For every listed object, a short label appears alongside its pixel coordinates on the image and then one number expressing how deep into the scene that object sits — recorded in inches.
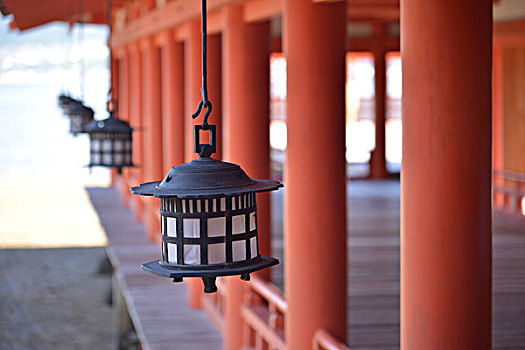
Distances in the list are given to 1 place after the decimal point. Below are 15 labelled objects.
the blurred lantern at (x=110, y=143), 213.3
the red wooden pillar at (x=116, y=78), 686.0
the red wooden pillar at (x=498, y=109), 495.5
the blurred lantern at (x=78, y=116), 299.4
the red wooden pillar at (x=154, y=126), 428.5
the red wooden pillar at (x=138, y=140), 492.7
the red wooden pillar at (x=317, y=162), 180.7
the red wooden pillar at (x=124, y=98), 585.0
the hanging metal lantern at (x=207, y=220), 92.8
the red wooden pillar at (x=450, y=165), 111.8
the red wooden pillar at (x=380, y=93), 577.0
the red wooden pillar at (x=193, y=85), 299.1
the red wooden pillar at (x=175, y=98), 363.3
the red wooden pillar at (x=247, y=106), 241.8
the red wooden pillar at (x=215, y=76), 303.0
